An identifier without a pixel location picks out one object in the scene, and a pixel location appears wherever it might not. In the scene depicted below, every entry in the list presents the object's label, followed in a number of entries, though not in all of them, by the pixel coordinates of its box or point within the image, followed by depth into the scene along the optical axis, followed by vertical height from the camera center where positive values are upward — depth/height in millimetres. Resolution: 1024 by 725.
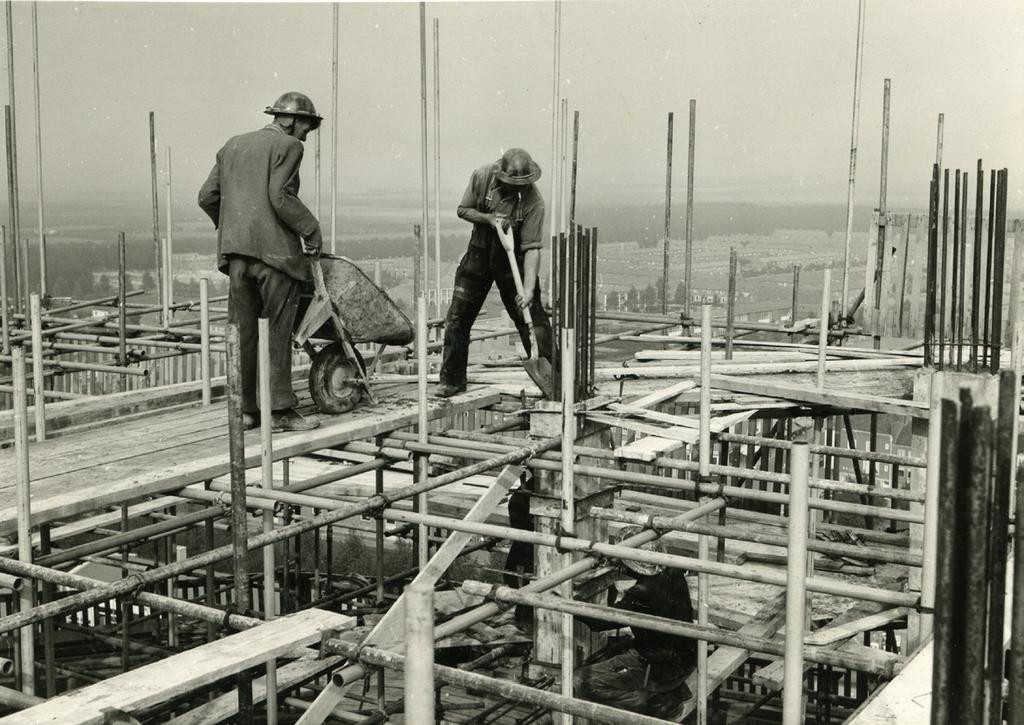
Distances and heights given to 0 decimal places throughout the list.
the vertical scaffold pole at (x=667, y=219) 13234 +124
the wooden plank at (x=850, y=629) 6789 -2139
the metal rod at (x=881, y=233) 13086 +2
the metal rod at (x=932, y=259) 8039 -160
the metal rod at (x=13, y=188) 13656 +387
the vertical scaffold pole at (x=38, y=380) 7934 -984
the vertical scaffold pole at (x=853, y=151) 12680 +839
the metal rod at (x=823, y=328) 8906 -697
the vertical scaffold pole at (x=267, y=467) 6262 -1277
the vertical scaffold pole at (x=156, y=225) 14773 -6
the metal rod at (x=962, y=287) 7590 -321
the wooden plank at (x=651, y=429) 7637 -1246
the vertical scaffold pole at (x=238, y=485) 4961 -1037
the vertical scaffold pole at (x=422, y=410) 7496 -1112
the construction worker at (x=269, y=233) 7992 -48
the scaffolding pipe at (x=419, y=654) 3174 -1086
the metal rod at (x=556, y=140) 9453 +672
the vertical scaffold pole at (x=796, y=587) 4086 -1179
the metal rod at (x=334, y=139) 11477 +855
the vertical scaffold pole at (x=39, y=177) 14238 +533
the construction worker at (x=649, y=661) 8953 -3179
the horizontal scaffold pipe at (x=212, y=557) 4602 -1390
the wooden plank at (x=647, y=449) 7121 -1250
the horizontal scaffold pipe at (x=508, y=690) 3988 -1589
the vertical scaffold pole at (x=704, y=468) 7070 -1378
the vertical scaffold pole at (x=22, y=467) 5625 -1094
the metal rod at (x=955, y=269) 7559 -219
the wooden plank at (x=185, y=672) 3973 -1544
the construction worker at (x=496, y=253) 8758 -176
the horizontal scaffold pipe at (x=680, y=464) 6762 -1383
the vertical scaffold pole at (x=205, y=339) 8898 -821
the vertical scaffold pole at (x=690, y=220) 12703 +107
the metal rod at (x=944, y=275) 7844 -262
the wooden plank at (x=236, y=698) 6918 -2787
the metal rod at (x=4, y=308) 12766 -882
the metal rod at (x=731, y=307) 10545 -630
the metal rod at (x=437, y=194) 11898 +319
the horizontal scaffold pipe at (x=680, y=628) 4867 -1599
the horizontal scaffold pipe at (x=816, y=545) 6516 -1675
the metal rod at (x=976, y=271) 7359 -223
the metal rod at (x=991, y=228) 7465 +39
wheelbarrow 8391 -686
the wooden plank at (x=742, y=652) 8438 -2977
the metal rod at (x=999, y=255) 7418 -120
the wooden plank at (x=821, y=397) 8578 -1162
